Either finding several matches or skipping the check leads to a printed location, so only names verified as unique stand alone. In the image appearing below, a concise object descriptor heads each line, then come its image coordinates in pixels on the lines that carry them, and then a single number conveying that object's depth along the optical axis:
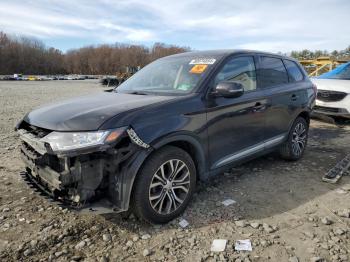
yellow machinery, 12.99
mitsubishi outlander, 2.68
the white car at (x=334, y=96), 7.71
